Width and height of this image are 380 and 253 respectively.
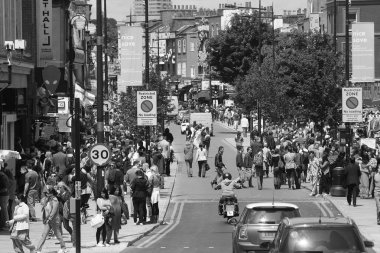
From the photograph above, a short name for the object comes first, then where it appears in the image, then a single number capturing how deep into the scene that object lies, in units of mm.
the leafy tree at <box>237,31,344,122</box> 62969
